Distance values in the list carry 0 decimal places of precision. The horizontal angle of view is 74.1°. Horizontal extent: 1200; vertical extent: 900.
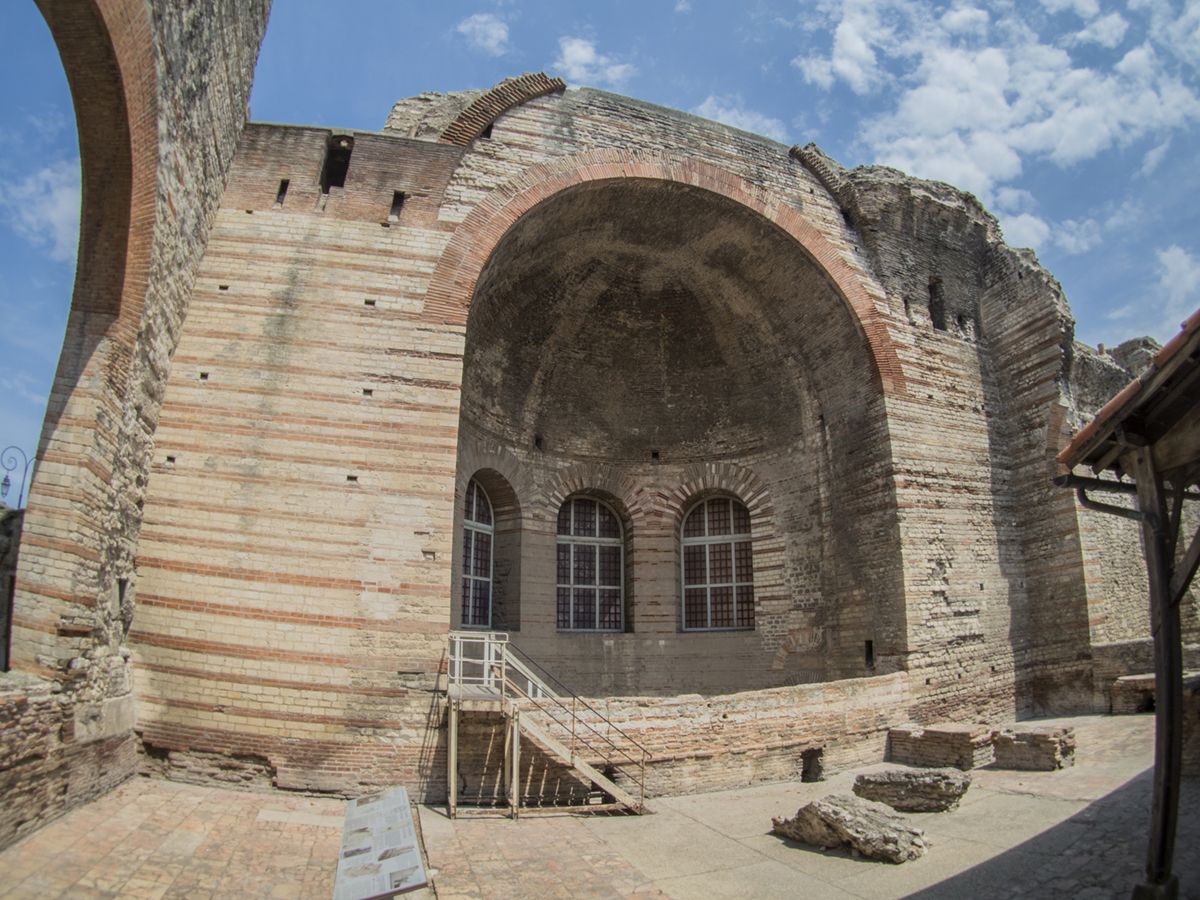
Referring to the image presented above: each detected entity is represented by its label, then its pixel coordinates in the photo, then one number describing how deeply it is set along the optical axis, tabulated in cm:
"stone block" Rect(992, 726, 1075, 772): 902
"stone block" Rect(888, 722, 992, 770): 987
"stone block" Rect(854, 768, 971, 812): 789
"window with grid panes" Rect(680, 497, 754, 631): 1441
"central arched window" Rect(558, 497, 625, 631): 1420
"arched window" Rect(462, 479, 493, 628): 1305
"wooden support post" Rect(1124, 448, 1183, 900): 455
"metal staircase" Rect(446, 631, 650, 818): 839
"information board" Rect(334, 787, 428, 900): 379
